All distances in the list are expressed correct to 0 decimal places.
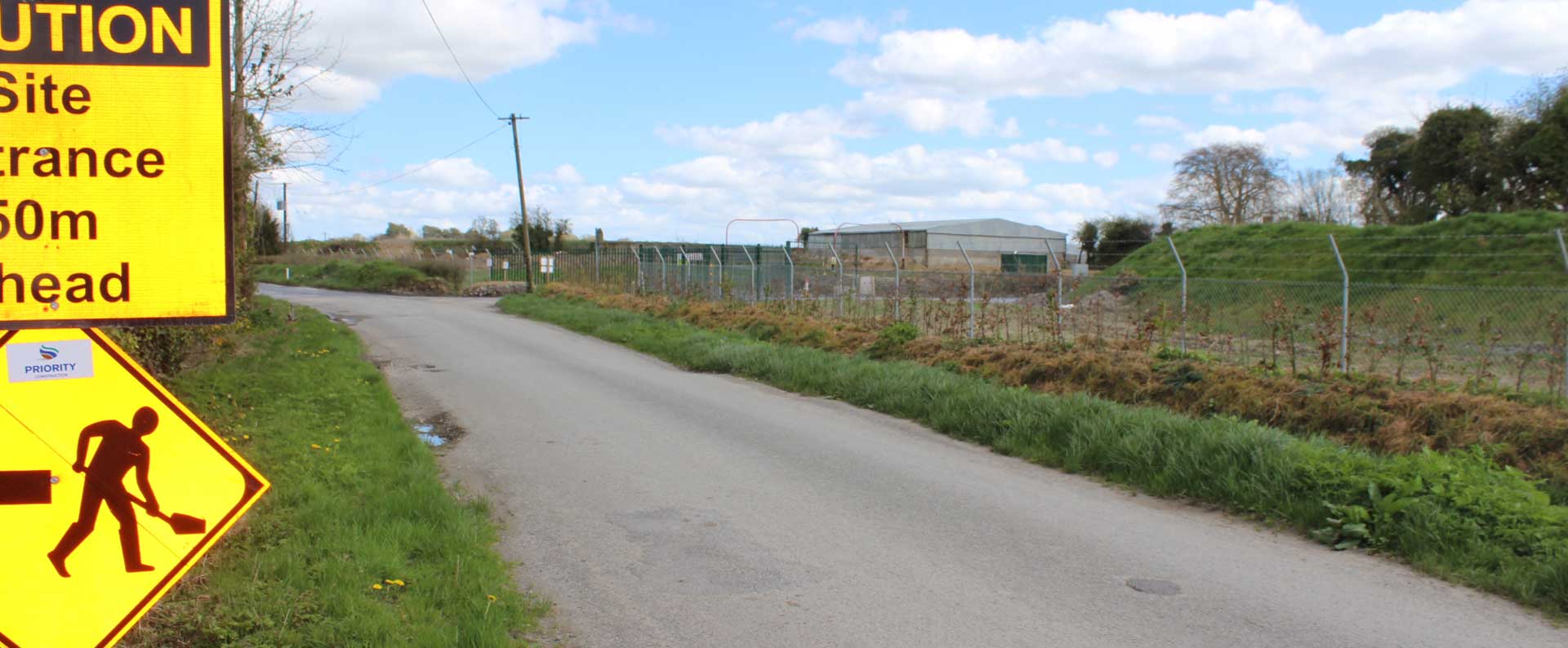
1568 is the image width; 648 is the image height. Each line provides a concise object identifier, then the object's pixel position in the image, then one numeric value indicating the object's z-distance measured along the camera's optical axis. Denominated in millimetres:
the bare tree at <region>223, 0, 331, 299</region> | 13680
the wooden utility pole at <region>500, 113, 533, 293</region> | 40875
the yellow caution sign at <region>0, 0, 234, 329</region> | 3248
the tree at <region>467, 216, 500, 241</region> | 72662
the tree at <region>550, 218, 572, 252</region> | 58719
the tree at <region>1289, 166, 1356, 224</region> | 44219
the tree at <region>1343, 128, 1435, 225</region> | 33500
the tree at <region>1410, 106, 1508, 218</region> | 29438
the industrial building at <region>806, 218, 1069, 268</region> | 58156
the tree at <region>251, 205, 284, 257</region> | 49906
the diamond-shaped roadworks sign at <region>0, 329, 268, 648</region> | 3170
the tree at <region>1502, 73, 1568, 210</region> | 26406
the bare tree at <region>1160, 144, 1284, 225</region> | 49000
